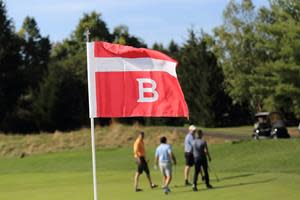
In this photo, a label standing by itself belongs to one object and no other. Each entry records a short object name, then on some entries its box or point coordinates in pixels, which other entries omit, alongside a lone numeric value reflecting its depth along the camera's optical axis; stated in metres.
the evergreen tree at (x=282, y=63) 56.72
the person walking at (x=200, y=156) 21.95
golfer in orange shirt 22.53
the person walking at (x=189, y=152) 23.53
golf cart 46.86
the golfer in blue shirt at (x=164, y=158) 21.55
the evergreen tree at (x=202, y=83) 72.38
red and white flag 11.52
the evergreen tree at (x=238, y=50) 72.06
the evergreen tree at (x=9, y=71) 73.05
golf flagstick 11.26
